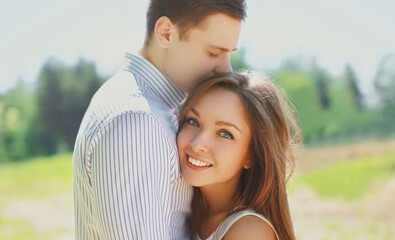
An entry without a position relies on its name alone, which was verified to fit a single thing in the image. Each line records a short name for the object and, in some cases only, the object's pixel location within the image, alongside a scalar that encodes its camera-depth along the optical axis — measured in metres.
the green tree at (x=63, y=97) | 7.52
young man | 1.12
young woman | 1.43
